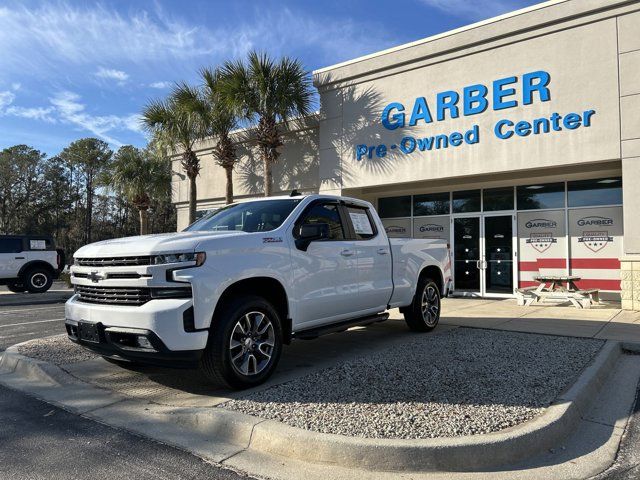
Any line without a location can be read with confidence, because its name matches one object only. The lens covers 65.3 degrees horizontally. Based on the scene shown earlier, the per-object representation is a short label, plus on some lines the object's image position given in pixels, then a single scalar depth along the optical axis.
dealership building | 10.48
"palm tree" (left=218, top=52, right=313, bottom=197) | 14.34
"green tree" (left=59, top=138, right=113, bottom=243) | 59.34
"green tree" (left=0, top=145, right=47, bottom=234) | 54.91
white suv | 16.73
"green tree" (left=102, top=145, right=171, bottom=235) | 26.23
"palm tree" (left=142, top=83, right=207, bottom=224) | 16.25
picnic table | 11.05
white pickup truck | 4.30
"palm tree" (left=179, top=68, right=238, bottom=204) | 15.75
